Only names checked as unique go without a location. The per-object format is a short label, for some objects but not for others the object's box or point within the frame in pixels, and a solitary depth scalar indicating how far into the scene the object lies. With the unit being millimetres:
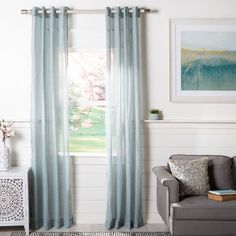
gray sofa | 4035
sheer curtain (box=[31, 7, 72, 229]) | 4766
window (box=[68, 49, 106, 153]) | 5043
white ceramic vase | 4676
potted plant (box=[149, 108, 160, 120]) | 4883
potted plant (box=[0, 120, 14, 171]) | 4676
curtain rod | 4812
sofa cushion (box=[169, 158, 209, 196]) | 4387
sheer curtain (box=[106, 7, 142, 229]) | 4785
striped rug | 4602
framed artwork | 4930
